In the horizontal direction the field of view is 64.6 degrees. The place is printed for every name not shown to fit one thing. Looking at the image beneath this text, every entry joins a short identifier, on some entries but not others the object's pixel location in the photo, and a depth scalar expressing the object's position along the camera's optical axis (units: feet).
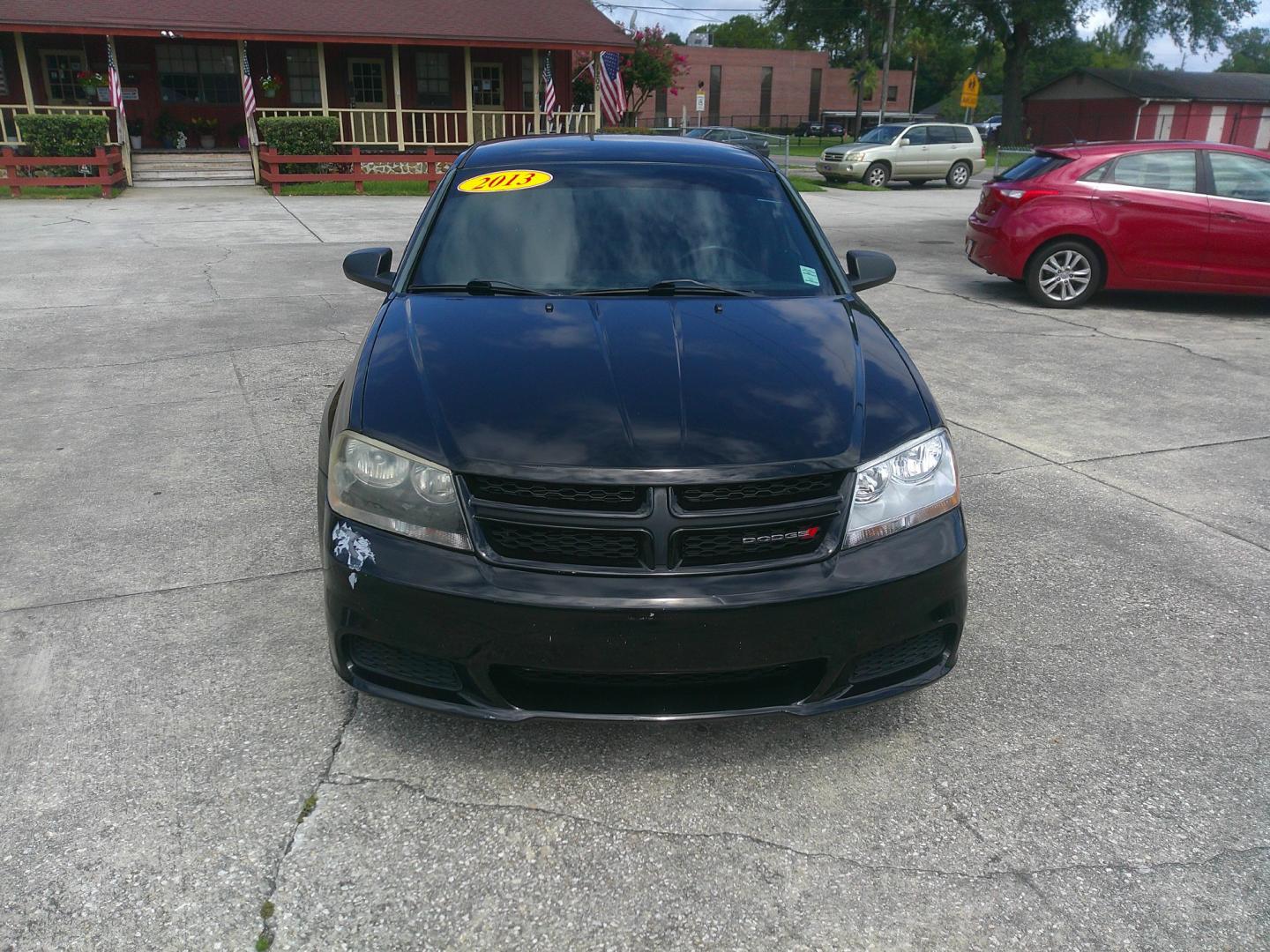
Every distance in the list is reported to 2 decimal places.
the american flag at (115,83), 72.18
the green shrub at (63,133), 69.46
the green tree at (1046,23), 153.99
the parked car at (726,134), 96.43
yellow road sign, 115.14
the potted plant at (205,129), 83.97
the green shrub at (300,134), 72.59
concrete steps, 76.69
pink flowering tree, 147.33
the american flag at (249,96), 75.20
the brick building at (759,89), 242.58
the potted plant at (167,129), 83.10
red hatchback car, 31.27
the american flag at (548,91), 84.04
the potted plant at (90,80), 78.74
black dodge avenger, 8.29
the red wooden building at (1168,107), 156.46
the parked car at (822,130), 208.74
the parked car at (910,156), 88.63
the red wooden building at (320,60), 76.74
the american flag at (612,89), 83.41
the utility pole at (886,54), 150.30
